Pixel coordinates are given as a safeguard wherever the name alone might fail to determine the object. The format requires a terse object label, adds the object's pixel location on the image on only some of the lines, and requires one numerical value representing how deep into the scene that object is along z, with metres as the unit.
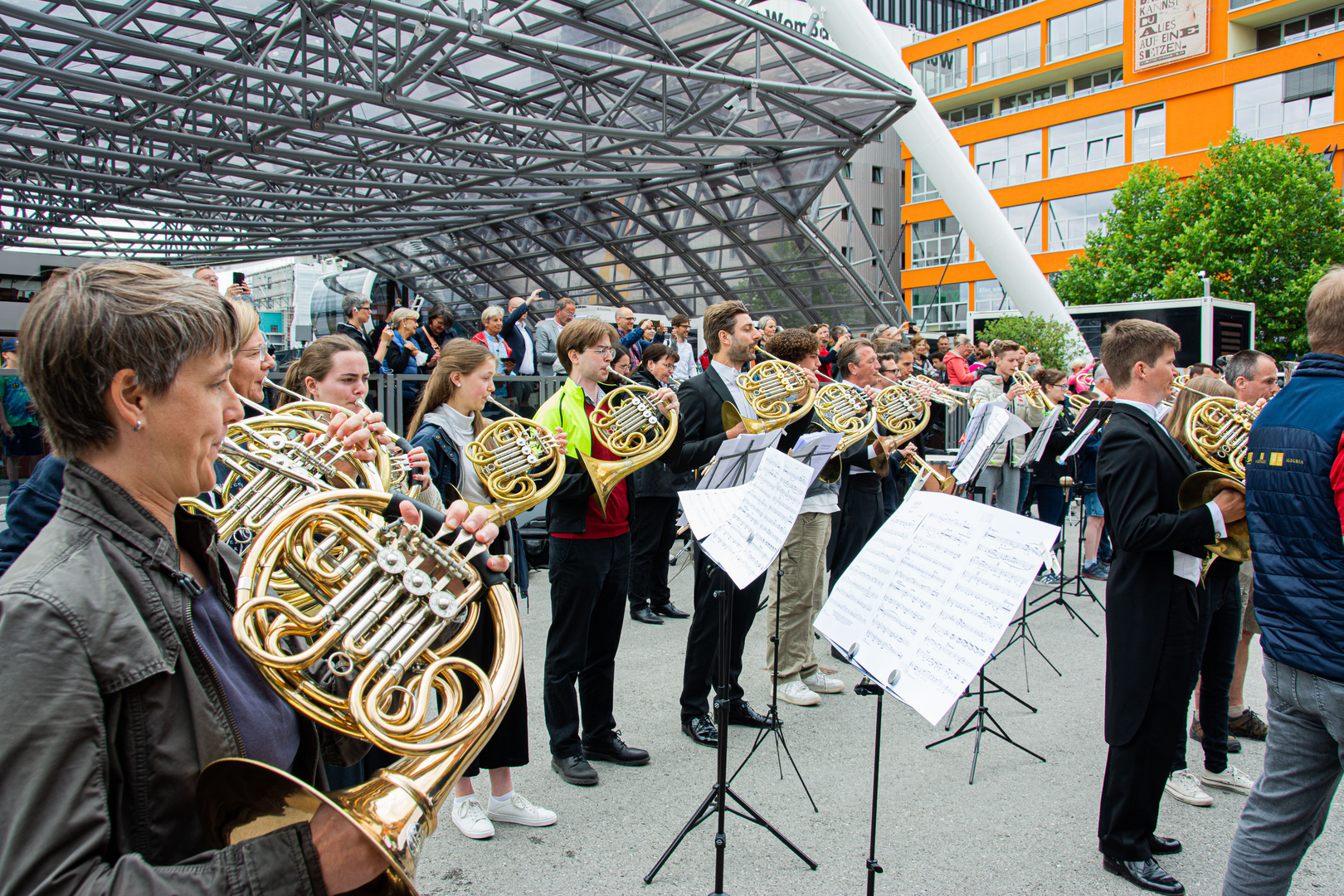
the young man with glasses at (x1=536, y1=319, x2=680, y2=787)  4.01
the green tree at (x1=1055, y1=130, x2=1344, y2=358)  23.83
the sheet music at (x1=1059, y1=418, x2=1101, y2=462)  6.83
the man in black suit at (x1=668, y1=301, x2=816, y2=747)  4.55
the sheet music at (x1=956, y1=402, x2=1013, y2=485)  5.22
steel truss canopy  12.19
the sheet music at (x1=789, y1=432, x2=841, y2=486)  3.87
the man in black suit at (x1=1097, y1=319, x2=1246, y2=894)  3.21
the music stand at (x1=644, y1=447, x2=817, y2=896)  3.09
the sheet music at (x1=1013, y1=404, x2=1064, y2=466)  7.69
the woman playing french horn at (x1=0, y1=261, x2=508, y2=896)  1.03
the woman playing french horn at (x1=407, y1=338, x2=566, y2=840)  3.50
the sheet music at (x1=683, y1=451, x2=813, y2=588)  3.00
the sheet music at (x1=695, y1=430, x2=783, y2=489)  3.88
